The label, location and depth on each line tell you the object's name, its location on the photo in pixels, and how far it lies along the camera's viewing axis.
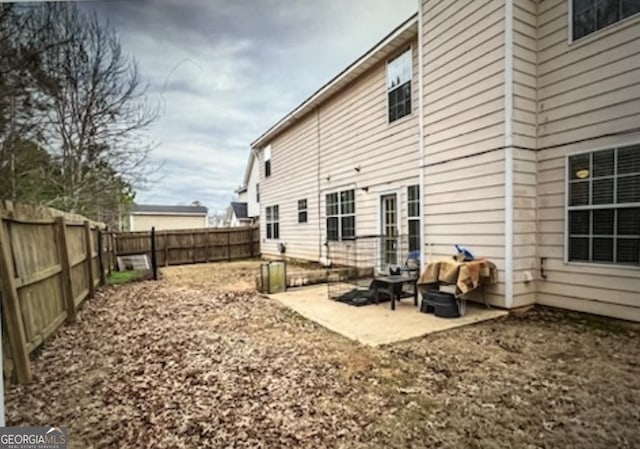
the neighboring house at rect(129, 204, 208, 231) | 25.45
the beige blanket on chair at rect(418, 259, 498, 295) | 4.66
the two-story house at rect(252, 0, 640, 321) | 4.04
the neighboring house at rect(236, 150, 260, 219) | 21.61
